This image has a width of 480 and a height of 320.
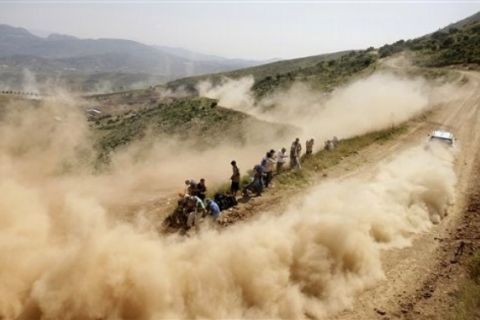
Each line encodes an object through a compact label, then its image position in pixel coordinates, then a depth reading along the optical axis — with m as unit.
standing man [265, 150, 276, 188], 22.27
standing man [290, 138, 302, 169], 24.92
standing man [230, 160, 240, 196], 21.61
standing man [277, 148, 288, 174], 24.70
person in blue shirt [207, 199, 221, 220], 18.06
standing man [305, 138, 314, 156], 27.78
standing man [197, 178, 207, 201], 19.17
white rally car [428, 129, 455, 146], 28.70
